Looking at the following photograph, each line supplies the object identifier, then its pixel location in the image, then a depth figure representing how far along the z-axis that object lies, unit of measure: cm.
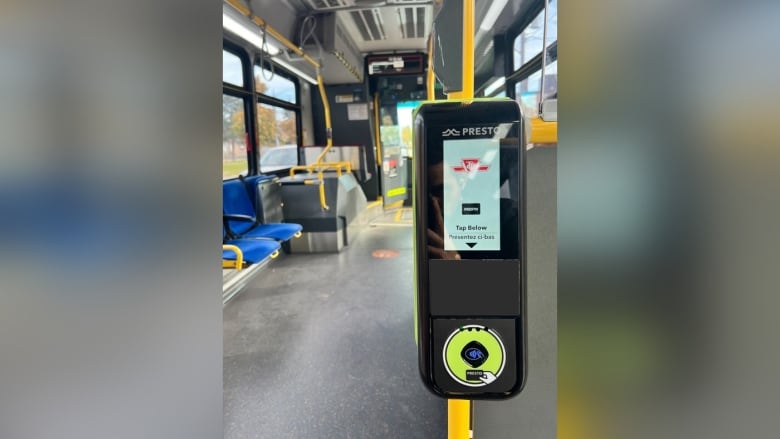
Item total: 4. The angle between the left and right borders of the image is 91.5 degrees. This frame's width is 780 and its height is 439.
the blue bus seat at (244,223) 410
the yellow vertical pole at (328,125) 573
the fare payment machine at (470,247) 71
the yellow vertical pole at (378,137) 864
